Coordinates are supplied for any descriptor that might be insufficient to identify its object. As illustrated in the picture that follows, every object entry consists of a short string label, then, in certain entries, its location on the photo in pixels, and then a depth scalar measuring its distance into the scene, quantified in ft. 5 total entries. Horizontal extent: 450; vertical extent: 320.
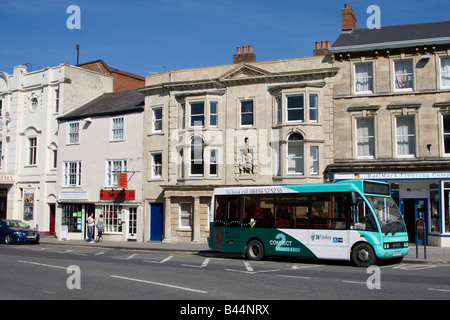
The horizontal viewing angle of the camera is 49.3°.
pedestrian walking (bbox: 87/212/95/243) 97.55
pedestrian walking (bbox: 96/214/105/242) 98.56
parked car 92.07
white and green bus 53.11
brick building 135.13
